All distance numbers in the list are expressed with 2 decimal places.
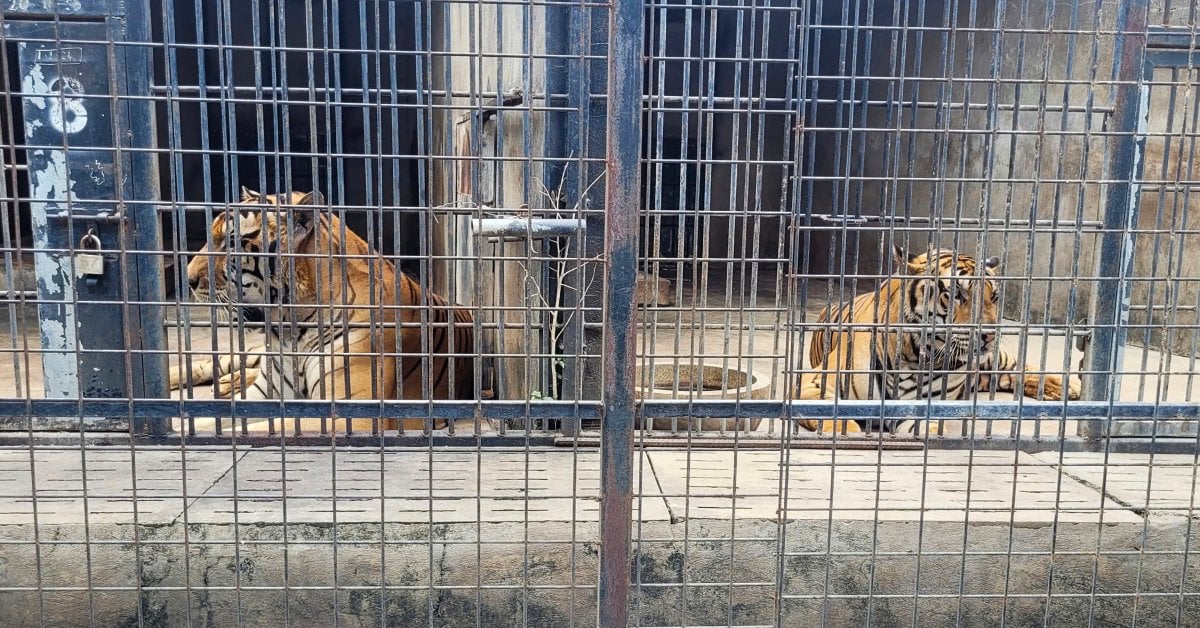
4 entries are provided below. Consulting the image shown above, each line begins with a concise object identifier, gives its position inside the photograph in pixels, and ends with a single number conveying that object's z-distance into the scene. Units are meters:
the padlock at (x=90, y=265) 3.85
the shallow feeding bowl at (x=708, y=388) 4.12
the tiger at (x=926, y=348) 5.64
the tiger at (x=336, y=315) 4.97
